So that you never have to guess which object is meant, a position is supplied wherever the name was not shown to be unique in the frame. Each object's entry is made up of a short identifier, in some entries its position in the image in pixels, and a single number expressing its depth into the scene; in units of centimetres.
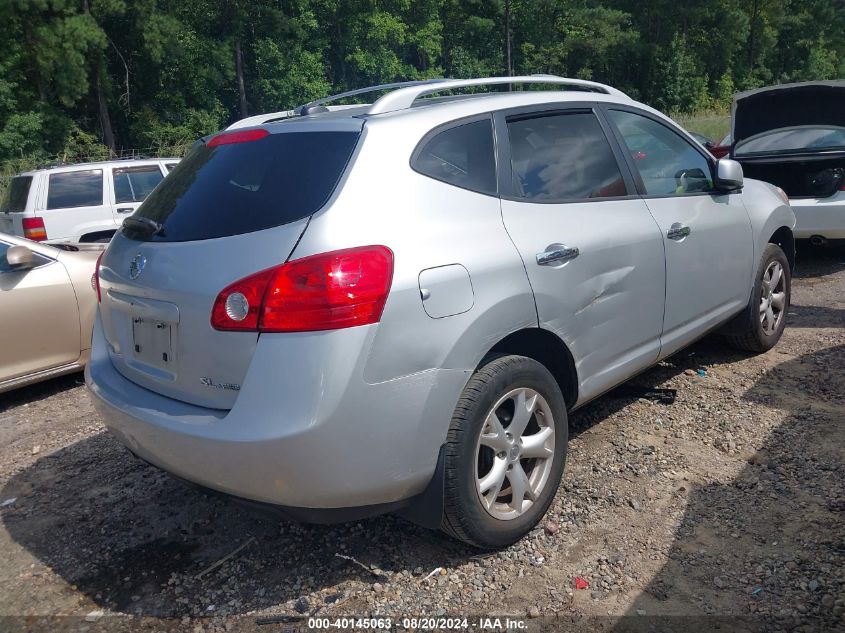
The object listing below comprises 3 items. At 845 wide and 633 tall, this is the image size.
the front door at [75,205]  1013
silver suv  239
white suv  1004
